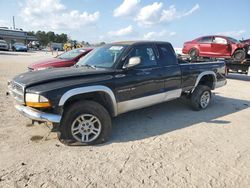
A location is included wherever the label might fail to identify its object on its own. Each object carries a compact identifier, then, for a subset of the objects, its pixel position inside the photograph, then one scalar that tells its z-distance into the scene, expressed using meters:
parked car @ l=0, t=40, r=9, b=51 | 36.99
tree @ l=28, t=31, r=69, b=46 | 90.56
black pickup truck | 3.70
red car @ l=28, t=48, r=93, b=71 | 8.41
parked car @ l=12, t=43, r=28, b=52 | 41.66
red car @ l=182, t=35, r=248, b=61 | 12.14
